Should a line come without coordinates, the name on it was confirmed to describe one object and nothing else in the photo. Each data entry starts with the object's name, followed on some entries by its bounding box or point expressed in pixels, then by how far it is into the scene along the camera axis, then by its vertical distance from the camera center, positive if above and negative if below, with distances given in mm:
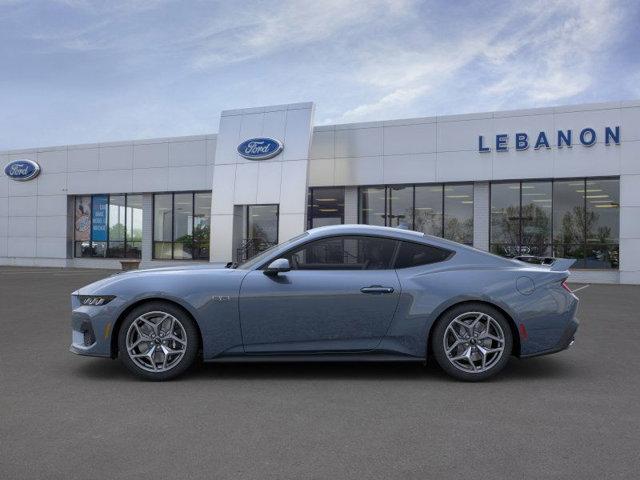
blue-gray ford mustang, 5227 -638
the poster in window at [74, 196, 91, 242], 28750 +1097
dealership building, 20141 +2254
